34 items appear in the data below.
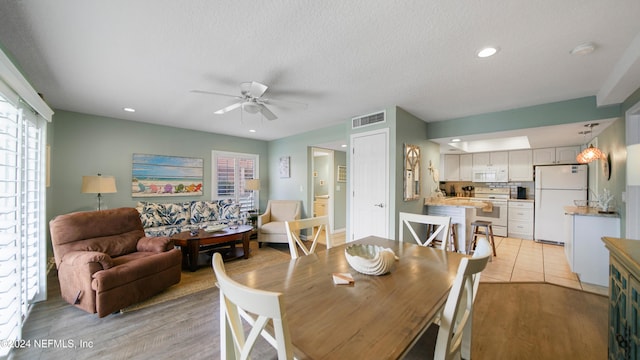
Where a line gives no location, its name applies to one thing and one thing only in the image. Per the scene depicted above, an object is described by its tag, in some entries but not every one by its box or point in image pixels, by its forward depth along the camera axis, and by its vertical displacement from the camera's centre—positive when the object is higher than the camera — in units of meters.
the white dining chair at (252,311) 0.62 -0.37
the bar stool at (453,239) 3.91 -0.97
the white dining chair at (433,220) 2.06 -0.37
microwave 5.73 +0.15
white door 3.56 -0.05
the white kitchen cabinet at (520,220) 5.23 -0.87
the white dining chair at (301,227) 1.93 -0.41
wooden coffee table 3.42 -0.93
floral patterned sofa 4.12 -0.68
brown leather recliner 2.23 -0.86
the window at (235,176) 5.39 +0.11
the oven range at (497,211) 5.53 -0.71
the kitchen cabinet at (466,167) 6.18 +0.37
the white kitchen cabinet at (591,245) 2.90 -0.82
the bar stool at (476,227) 3.93 -0.80
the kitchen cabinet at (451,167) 6.42 +0.39
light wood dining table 0.78 -0.54
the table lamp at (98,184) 3.50 -0.06
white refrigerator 4.72 -0.27
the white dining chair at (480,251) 1.22 -0.37
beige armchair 4.58 -0.82
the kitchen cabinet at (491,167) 5.71 +0.37
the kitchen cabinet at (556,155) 4.94 +0.57
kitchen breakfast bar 3.85 -0.56
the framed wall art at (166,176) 4.43 +0.10
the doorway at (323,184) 6.08 -0.08
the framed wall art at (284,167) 5.69 +0.33
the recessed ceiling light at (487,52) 1.92 +1.07
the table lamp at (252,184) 5.41 -0.08
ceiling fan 2.37 +0.92
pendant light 3.31 +0.39
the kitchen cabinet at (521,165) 5.41 +0.38
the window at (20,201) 1.79 -0.19
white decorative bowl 1.35 -0.48
